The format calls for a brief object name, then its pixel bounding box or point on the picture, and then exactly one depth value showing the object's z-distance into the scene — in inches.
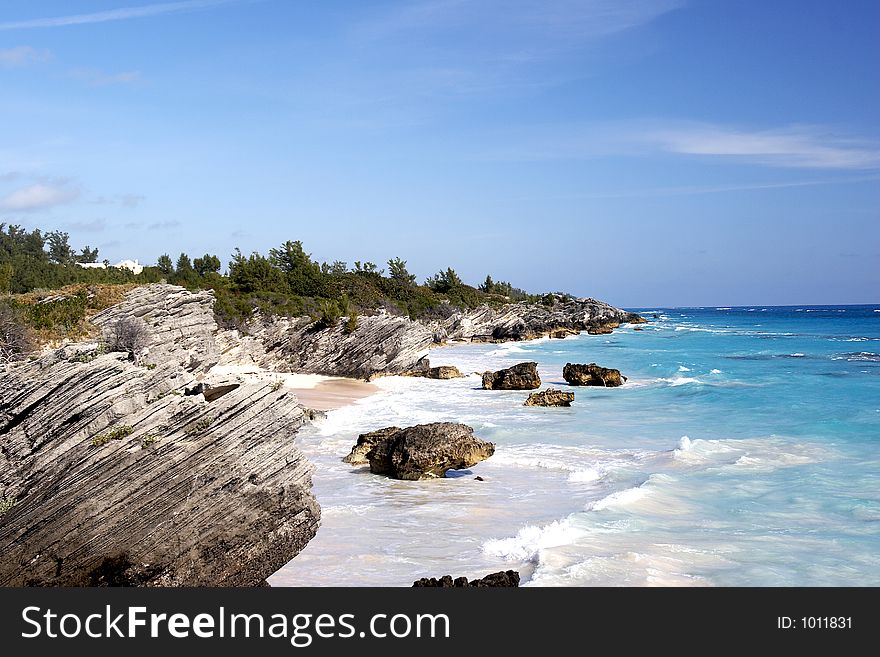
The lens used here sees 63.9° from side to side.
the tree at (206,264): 2731.3
